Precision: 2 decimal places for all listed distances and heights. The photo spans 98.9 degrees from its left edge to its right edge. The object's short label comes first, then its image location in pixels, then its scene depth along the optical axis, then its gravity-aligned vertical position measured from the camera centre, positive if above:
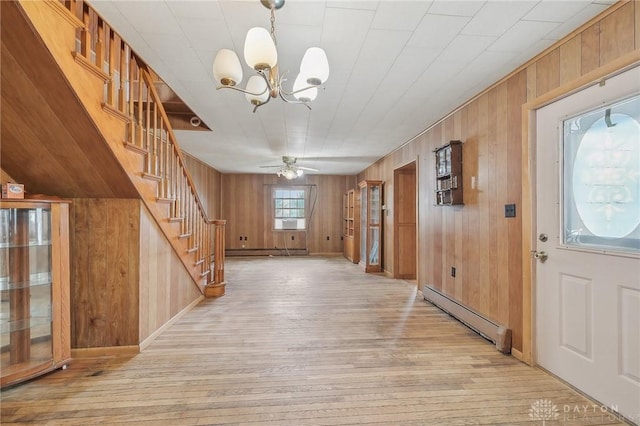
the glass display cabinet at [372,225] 5.84 -0.23
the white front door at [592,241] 1.58 -0.18
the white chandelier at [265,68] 1.42 +0.87
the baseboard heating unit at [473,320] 2.35 -1.07
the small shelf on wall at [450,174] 3.04 +0.46
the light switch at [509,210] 2.32 +0.03
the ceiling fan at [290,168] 5.69 +1.00
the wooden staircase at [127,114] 1.48 +0.76
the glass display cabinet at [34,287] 1.92 -0.52
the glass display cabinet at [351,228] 6.93 -0.37
